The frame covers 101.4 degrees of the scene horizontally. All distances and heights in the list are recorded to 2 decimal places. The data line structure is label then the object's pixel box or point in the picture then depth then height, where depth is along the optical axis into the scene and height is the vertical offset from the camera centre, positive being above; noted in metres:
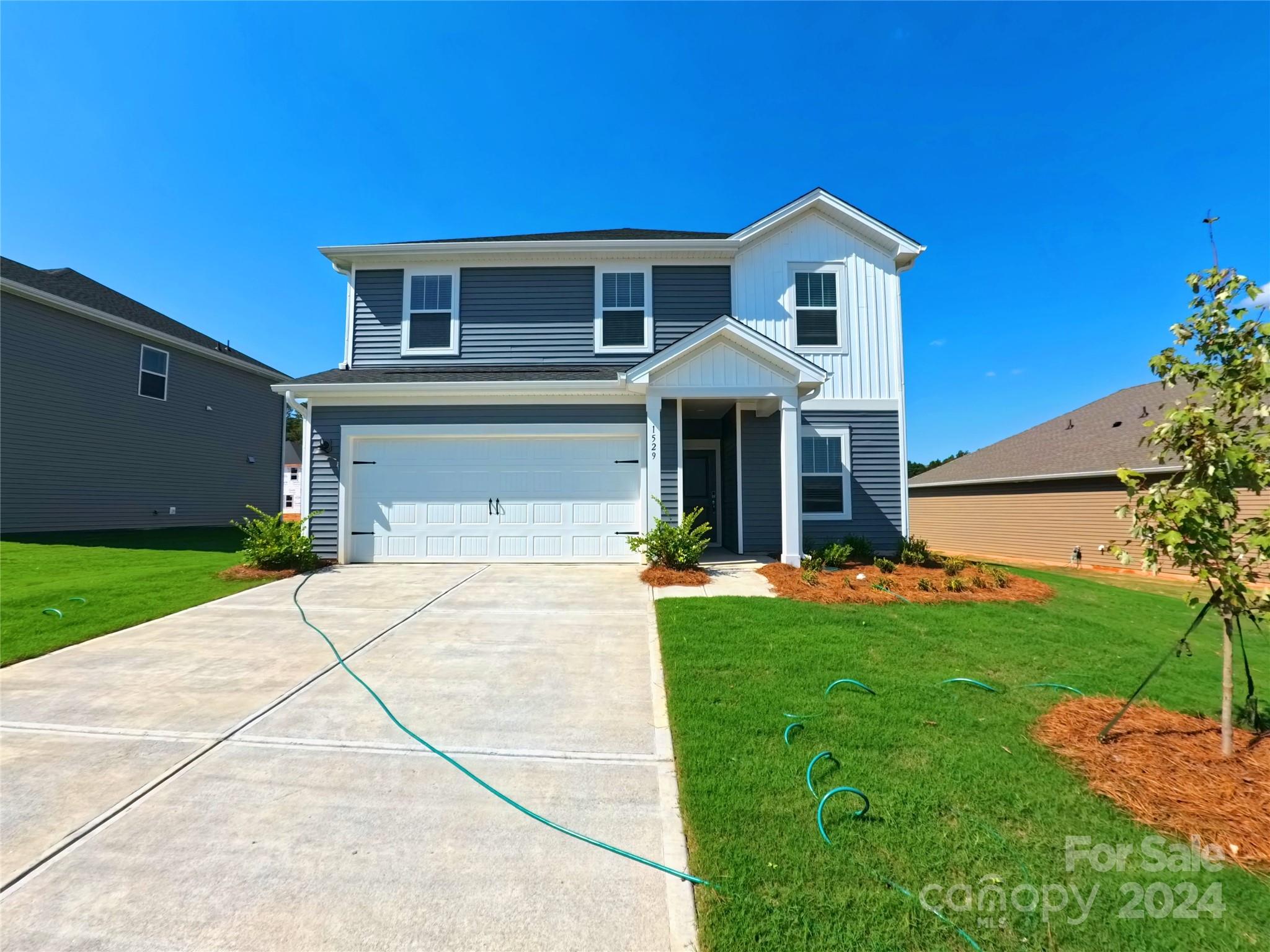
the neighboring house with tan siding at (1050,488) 13.64 +0.51
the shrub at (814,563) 7.97 -0.91
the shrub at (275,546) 7.98 -0.64
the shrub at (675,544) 7.65 -0.59
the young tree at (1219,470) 2.70 +0.18
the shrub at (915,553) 8.91 -0.84
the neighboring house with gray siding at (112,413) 11.44 +2.38
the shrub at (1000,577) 7.36 -1.06
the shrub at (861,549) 8.95 -0.77
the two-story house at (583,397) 8.83 +1.86
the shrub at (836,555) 8.39 -0.82
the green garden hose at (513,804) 2.14 -1.50
